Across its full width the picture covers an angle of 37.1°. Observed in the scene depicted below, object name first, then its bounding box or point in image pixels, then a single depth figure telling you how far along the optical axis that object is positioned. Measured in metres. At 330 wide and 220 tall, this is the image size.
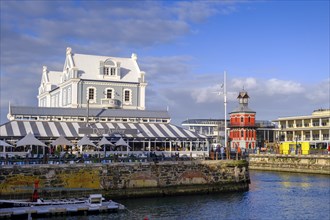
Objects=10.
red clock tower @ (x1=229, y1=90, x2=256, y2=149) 103.19
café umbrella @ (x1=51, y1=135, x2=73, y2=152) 42.62
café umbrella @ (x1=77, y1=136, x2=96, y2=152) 42.97
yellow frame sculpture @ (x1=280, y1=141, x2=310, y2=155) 77.79
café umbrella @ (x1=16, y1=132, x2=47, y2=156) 39.93
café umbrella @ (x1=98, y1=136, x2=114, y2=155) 44.21
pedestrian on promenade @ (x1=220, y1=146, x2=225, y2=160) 47.44
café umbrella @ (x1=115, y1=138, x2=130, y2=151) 44.67
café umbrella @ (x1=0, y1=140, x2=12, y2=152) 40.09
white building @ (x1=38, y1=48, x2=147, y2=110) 69.94
